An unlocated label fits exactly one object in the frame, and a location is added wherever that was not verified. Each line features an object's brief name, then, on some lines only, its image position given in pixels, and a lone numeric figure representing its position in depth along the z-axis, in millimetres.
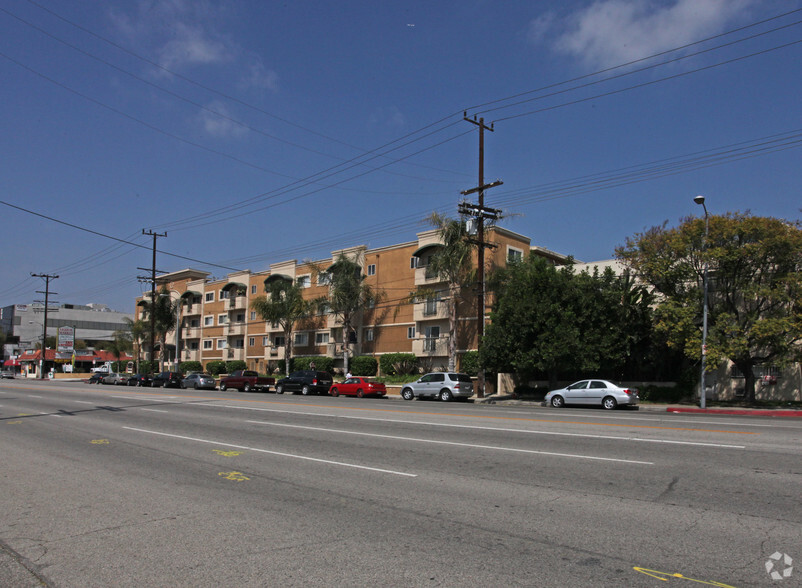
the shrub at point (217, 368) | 69250
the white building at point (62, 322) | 136875
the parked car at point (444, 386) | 33875
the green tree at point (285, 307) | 55094
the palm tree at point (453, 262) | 39906
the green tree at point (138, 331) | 79688
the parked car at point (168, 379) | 52719
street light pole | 26355
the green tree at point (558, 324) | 30484
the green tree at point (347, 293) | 49375
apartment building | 45938
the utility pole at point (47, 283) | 81900
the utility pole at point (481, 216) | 33812
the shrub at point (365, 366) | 50156
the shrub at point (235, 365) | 66125
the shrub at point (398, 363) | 47312
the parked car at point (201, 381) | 47469
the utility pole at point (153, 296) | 57812
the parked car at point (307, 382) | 40588
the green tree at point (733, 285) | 26922
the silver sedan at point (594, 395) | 26828
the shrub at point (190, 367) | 73938
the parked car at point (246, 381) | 45125
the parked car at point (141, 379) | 57906
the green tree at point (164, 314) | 75438
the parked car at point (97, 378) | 65562
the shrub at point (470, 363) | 41469
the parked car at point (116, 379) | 62309
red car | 38031
